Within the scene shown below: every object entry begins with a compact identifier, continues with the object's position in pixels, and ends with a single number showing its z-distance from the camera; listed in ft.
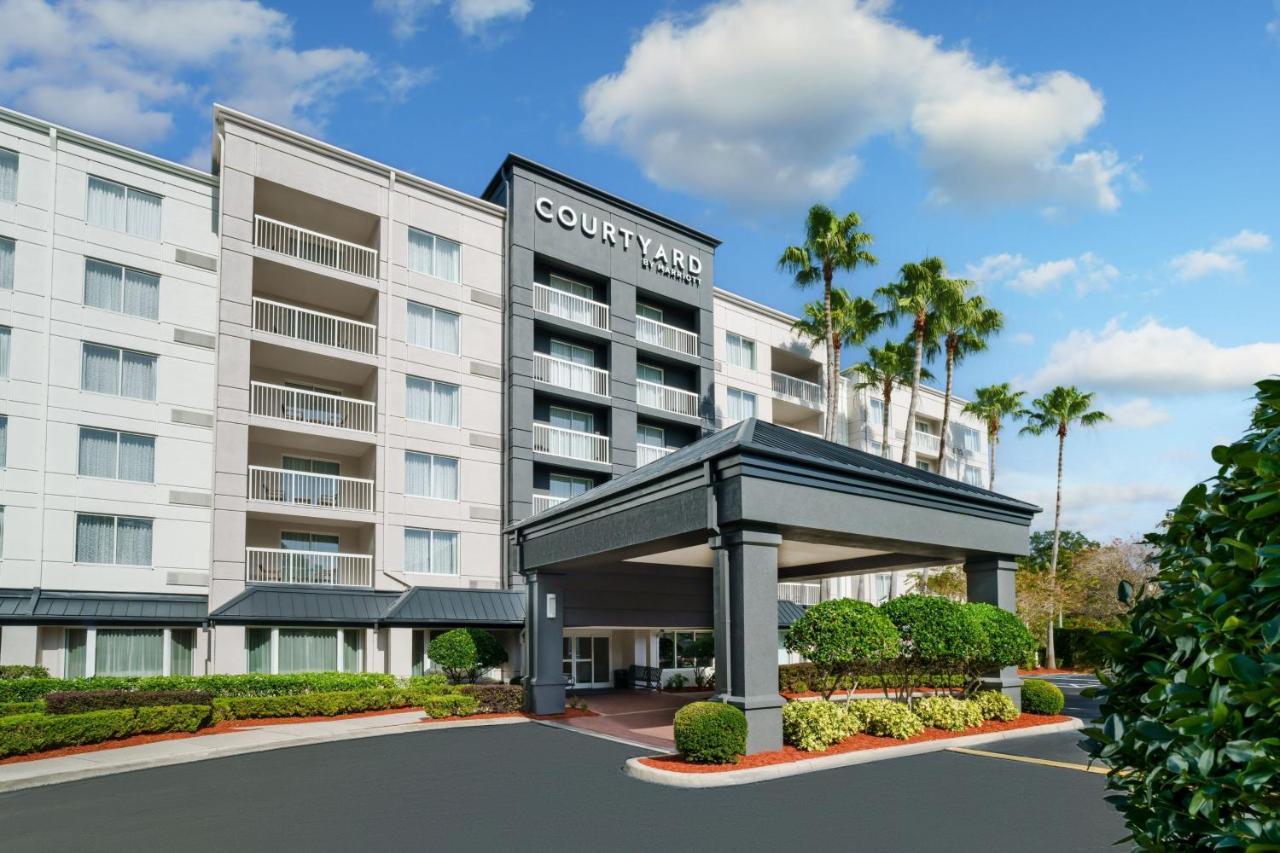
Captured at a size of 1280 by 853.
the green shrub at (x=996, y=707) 68.23
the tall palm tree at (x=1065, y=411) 182.60
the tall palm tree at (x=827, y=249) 132.57
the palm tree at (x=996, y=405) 189.98
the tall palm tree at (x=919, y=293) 140.87
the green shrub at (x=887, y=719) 60.53
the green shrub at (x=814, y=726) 55.07
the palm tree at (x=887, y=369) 155.22
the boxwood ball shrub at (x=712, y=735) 49.98
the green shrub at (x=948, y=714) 63.46
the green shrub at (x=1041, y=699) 72.18
